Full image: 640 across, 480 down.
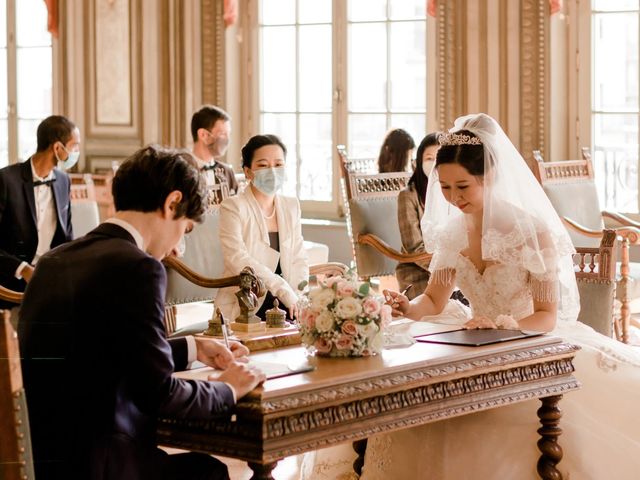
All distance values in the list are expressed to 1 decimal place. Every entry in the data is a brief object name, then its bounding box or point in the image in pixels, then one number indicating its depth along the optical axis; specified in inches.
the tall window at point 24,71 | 384.8
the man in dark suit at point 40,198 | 206.1
